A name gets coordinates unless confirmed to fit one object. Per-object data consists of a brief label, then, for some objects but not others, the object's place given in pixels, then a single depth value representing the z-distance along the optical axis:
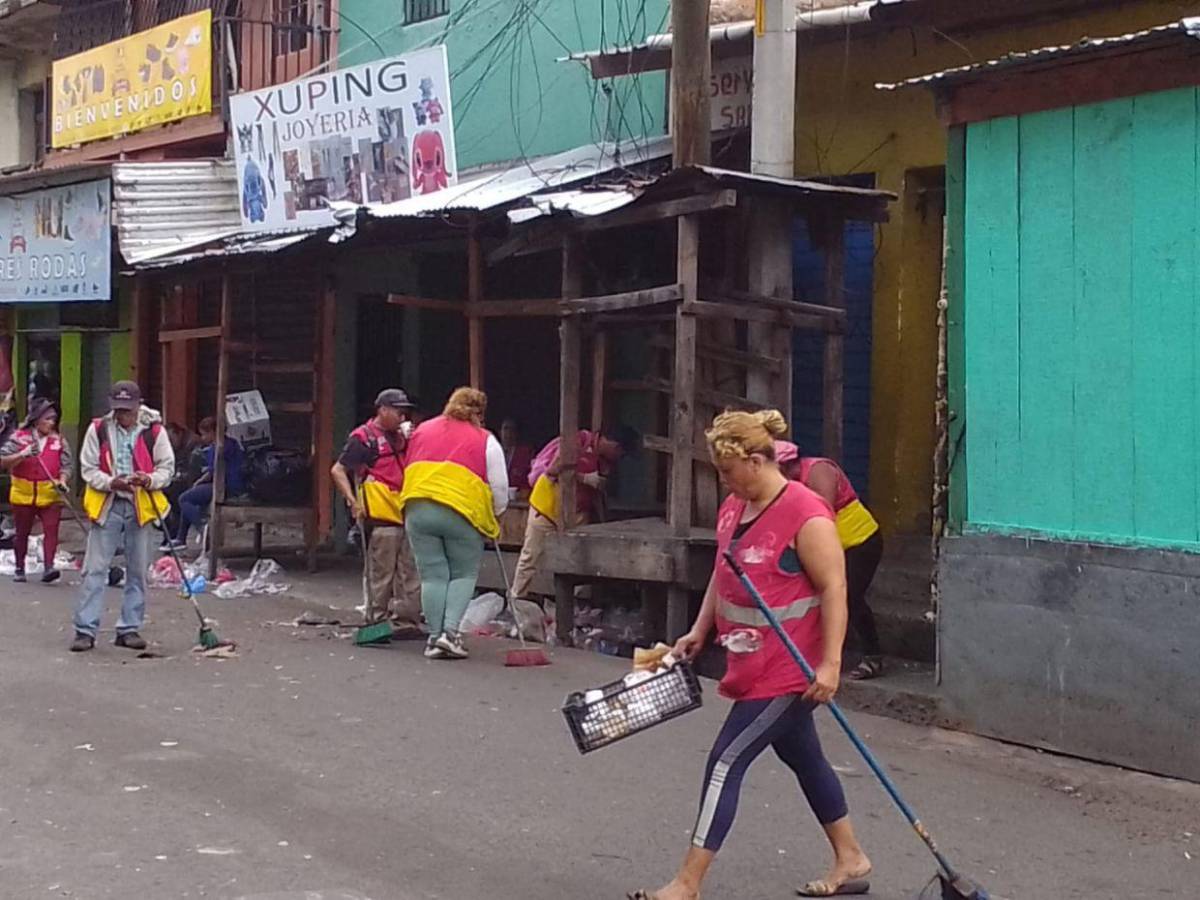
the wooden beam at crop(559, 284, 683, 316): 9.59
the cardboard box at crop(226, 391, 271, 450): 14.64
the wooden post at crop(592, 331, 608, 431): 12.37
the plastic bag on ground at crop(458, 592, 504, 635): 11.26
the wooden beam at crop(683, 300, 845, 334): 9.52
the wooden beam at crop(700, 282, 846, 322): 10.04
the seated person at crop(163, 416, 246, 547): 14.62
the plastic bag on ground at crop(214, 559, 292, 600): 13.15
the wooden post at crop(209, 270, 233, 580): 13.83
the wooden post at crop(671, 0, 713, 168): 10.08
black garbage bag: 14.73
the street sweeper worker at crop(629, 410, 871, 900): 5.11
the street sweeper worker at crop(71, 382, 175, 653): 9.98
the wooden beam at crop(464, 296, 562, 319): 11.28
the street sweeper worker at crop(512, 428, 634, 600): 10.80
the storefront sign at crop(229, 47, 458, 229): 13.73
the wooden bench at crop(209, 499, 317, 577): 13.85
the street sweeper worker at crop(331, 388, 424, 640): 10.51
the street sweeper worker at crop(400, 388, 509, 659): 9.66
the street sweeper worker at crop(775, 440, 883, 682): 8.73
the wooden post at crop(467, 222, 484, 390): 11.77
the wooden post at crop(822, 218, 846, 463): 10.23
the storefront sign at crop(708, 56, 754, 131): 11.73
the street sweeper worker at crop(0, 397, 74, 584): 13.66
